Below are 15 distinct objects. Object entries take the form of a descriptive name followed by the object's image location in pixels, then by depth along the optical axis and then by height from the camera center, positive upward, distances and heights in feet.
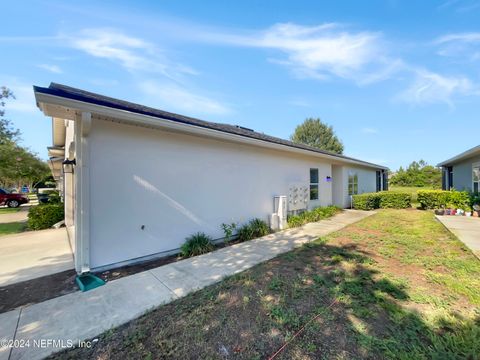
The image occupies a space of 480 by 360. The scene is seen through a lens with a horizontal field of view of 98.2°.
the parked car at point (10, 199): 55.93 -4.34
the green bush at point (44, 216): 25.76 -4.25
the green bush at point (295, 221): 25.55 -5.14
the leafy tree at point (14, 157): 52.10 +8.33
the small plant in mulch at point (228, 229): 19.48 -4.63
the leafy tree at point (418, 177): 125.08 +1.33
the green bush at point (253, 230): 20.40 -5.05
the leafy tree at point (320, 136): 122.21 +26.05
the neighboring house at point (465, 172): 37.49 +1.50
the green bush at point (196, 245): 15.96 -5.10
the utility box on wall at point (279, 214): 24.40 -4.03
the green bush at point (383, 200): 40.83 -4.26
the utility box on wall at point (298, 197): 28.09 -2.37
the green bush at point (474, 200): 31.34 -3.28
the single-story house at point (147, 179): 12.50 +0.18
